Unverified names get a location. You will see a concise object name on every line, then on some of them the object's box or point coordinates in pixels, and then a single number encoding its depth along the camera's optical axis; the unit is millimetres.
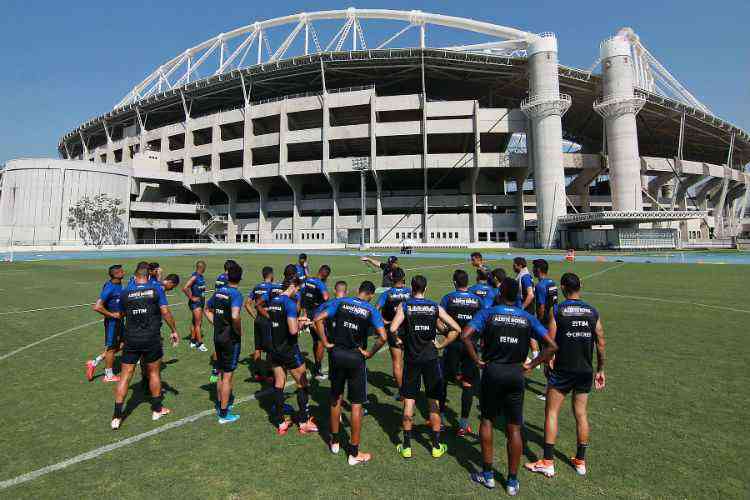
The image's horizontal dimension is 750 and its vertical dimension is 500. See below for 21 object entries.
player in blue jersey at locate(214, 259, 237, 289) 5043
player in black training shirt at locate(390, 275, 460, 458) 4159
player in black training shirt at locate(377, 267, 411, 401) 4957
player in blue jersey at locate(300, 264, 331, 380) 7066
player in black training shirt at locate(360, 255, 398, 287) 7697
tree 53938
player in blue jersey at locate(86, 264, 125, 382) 6148
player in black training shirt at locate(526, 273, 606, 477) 3764
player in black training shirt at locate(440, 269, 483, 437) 4613
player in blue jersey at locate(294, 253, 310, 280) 8609
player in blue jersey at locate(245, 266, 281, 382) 4938
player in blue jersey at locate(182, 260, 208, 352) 8258
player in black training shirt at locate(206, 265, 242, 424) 4805
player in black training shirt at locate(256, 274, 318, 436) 4652
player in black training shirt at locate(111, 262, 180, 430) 4934
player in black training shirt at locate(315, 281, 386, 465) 3984
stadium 46969
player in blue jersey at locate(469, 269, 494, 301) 5859
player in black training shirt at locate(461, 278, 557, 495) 3441
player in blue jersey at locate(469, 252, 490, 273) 6871
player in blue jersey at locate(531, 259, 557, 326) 6348
